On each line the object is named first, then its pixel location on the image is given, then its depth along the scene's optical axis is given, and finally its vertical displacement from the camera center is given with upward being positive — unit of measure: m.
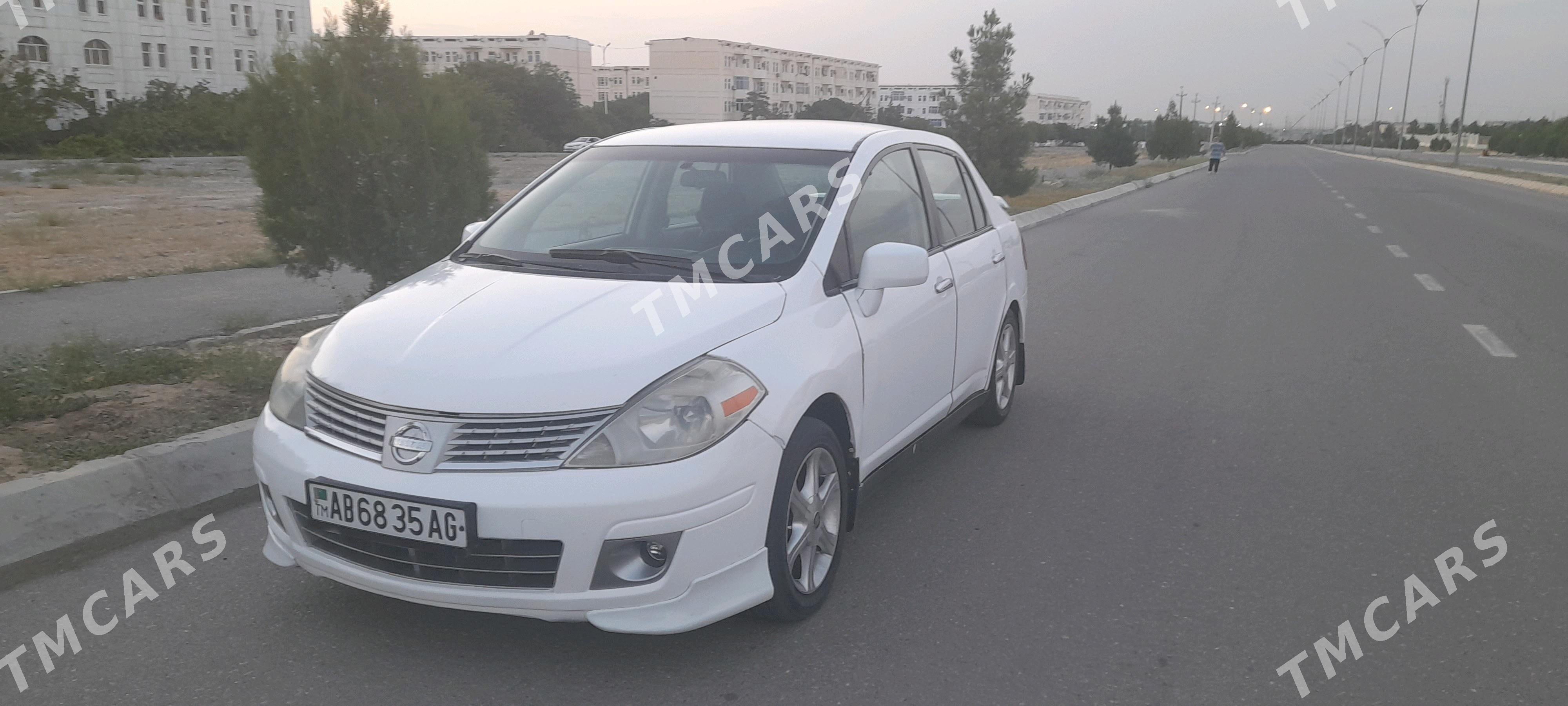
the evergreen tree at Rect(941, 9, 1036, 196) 26.23 +0.42
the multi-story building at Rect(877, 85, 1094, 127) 130.50 +3.77
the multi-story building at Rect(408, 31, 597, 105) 149.62 +9.58
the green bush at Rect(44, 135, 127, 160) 46.53 -1.14
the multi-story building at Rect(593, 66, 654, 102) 164.25 +6.38
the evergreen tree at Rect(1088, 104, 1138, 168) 54.19 -0.49
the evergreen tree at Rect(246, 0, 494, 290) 7.29 -0.20
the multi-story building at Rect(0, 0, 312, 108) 72.81 +5.37
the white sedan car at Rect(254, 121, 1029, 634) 3.03 -0.78
